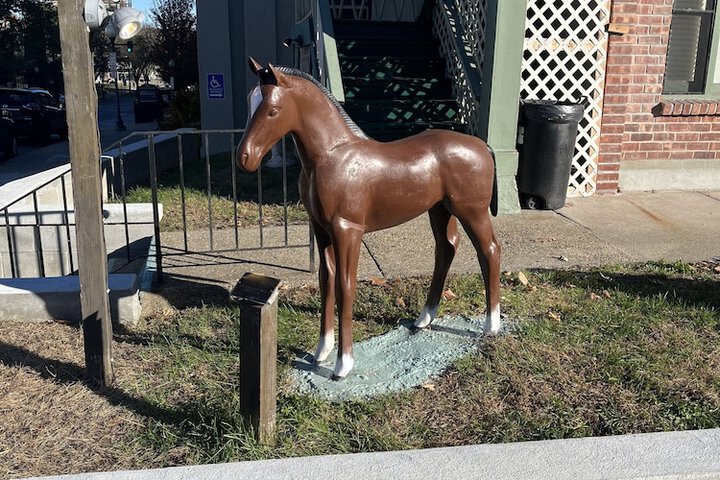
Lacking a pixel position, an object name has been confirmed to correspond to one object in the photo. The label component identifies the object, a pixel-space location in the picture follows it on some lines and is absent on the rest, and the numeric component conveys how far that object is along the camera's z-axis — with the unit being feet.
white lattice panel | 24.00
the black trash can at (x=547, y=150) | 22.72
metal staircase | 26.14
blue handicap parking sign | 43.86
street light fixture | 15.16
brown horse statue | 9.98
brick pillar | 24.58
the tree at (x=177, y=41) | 78.43
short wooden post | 8.80
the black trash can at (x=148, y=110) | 96.53
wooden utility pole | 9.87
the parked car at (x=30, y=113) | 61.93
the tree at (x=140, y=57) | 132.98
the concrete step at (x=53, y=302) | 13.62
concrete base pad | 11.02
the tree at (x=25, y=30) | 100.17
